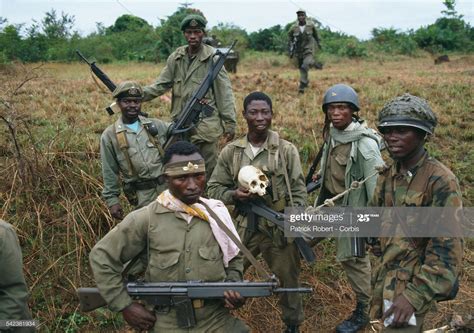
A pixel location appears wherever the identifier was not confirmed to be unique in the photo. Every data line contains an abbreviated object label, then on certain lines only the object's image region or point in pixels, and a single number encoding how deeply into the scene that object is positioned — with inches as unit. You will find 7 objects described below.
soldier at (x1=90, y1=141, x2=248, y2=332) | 116.4
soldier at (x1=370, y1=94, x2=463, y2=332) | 105.3
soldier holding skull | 159.6
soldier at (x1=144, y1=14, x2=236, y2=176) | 223.8
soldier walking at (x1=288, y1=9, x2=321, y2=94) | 485.6
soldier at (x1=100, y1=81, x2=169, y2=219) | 183.9
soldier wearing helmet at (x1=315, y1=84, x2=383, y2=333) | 161.2
